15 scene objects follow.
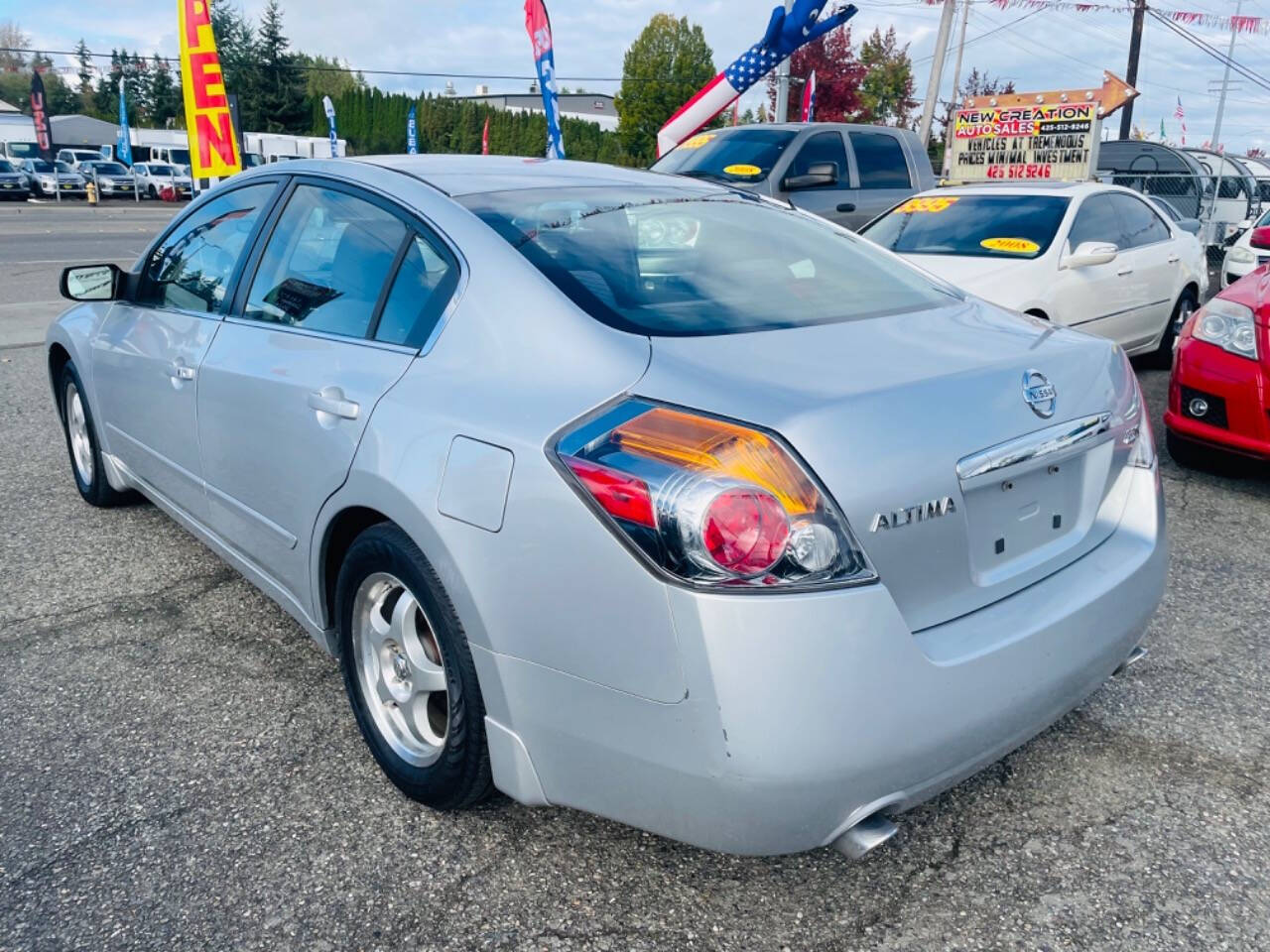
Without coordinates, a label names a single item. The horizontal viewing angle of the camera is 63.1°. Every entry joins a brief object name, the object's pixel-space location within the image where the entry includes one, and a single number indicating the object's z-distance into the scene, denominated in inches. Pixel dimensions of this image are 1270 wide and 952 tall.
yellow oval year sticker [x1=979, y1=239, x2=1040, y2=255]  267.0
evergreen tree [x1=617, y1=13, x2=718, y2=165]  2554.1
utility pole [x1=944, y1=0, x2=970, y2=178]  1404.2
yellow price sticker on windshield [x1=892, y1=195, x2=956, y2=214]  298.7
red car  188.1
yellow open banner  439.8
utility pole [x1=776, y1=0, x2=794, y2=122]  645.9
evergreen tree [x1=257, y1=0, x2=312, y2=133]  2524.6
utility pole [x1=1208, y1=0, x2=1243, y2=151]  1421.0
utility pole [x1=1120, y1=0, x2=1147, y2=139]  1288.1
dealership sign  541.0
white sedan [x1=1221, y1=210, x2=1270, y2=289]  523.9
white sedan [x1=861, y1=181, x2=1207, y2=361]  259.8
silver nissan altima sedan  69.6
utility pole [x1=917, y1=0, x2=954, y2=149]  1007.0
